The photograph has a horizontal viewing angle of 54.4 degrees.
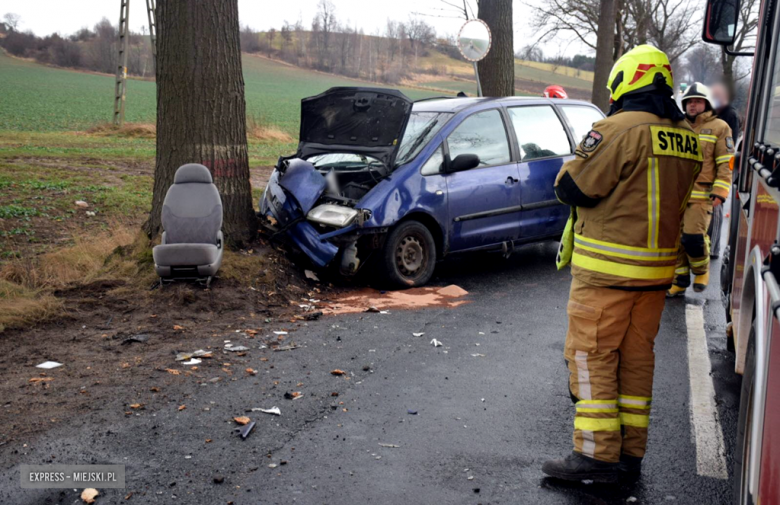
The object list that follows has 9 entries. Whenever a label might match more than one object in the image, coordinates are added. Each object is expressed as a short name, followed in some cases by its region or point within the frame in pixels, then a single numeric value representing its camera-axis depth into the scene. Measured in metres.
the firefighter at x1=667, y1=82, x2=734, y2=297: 6.84
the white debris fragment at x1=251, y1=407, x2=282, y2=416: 4.39
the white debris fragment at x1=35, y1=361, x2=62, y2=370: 5.04
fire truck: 2.12
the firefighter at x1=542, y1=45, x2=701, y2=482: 3.52
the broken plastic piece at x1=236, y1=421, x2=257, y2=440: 4.07
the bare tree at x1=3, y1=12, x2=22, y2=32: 77.56
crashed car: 7.29
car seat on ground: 6.50
